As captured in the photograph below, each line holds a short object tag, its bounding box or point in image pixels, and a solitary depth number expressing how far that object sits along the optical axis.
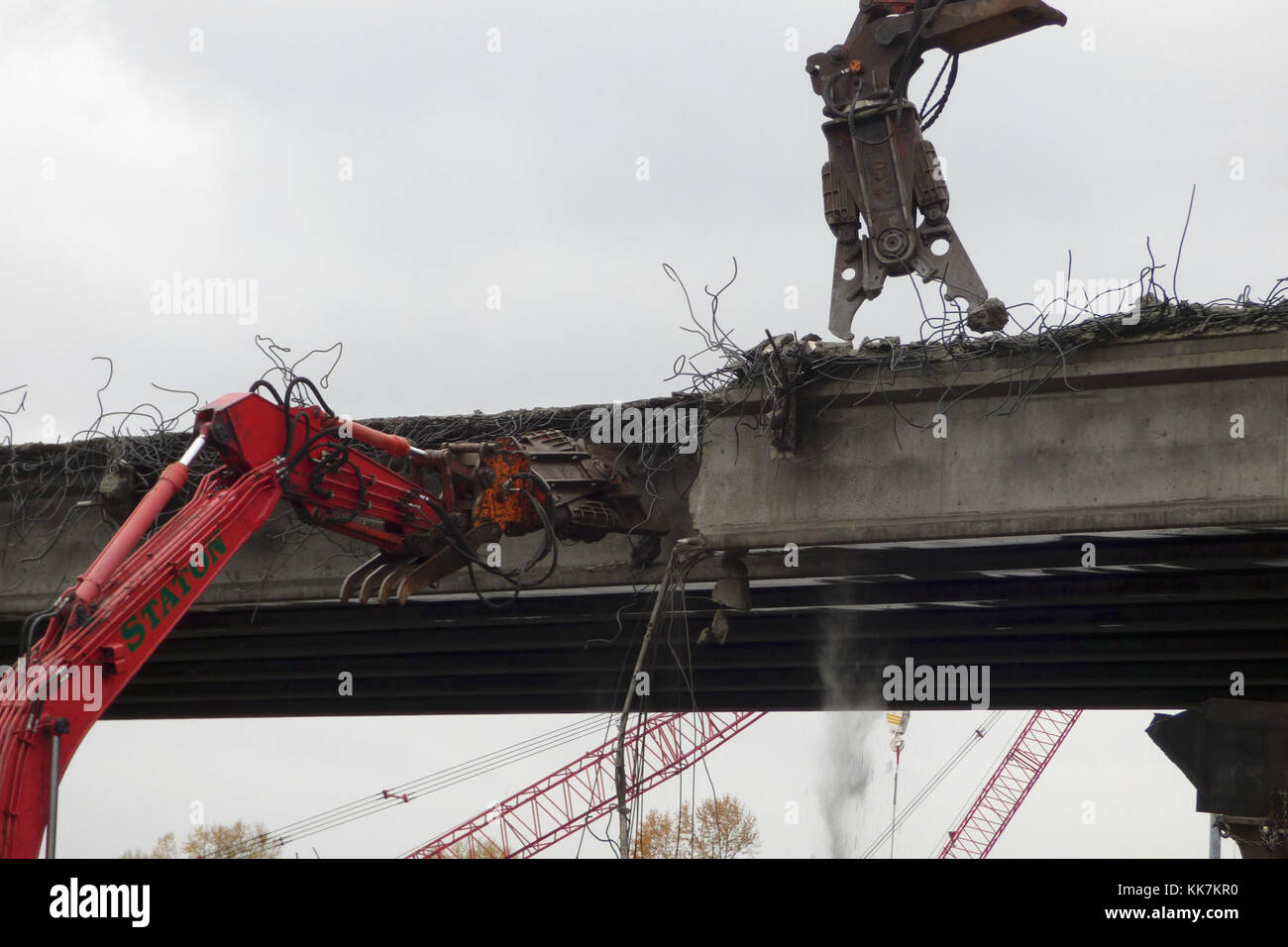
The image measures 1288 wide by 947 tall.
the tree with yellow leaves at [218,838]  65.75
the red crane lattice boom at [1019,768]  64.44
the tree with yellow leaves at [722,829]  57.56
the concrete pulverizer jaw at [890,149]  12.70
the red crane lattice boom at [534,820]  49.12
